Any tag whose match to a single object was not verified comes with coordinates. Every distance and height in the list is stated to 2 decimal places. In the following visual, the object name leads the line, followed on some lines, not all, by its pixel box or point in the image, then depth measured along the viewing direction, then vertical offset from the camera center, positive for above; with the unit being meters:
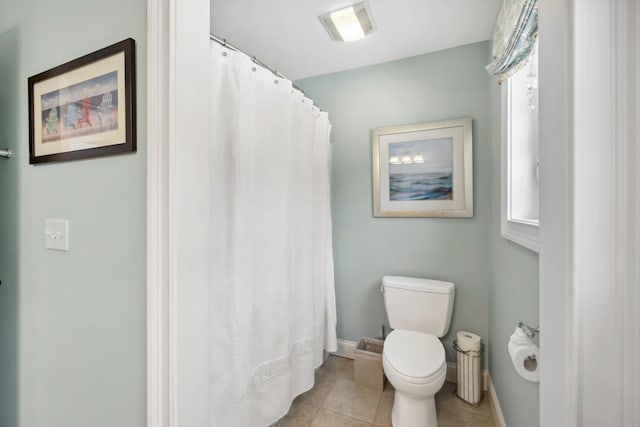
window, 1.09 +0.29
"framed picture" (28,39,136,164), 0.72 +0.34
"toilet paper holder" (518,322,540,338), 0.81 -0.39
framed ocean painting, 1.82 +0.32
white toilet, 1.30 -0.80
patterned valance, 0.88 +0.68
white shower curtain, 1.11 -0.17
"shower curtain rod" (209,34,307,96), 1.06 +0.74
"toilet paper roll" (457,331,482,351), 1.63 -0.85
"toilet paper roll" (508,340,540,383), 0.78 -0.47
